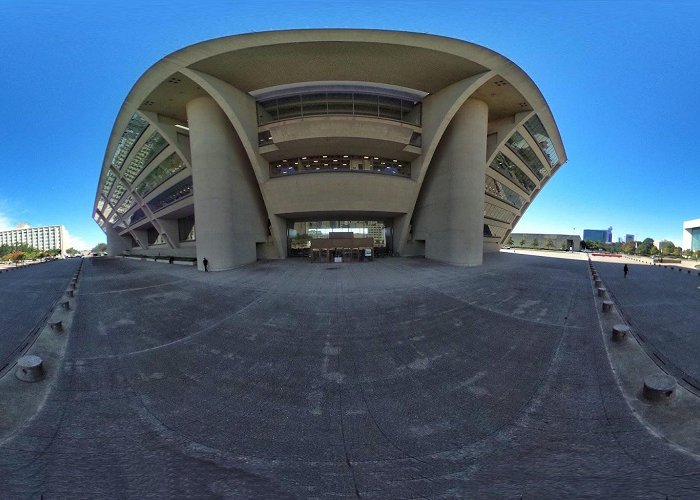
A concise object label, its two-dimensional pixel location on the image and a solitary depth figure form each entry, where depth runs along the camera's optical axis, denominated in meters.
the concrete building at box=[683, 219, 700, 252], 64.69
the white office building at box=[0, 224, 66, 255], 142.38
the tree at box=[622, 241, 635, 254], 85.82
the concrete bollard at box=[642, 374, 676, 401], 4.52
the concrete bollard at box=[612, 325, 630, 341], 7.11
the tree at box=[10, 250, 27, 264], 56.25
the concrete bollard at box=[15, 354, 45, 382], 5.47
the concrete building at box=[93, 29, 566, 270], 18.95
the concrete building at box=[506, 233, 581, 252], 79.12
